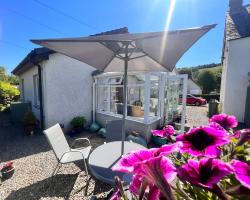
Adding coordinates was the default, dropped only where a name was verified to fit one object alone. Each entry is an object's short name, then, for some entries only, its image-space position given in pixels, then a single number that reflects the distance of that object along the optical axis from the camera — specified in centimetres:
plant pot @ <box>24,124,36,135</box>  591
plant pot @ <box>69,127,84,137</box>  596
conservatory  534
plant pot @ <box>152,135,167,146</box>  497
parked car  1715
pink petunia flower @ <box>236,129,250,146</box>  59
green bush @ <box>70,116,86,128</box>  621
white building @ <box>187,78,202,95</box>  2590
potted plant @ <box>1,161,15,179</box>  332
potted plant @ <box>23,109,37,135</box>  592
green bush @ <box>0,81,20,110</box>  1005
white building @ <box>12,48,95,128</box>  585
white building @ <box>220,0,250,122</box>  827
